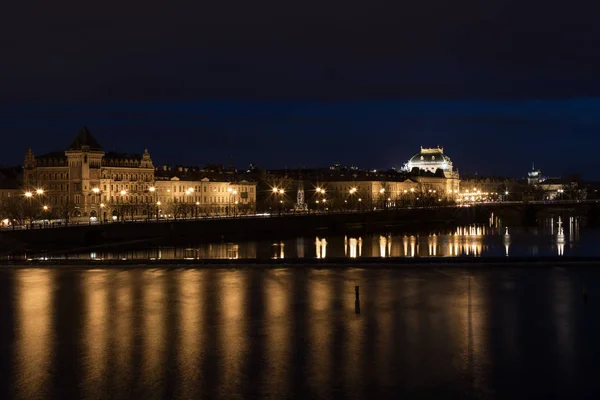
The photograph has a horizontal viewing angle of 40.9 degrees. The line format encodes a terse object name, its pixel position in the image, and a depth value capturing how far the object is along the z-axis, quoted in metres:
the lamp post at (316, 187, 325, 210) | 165.12
